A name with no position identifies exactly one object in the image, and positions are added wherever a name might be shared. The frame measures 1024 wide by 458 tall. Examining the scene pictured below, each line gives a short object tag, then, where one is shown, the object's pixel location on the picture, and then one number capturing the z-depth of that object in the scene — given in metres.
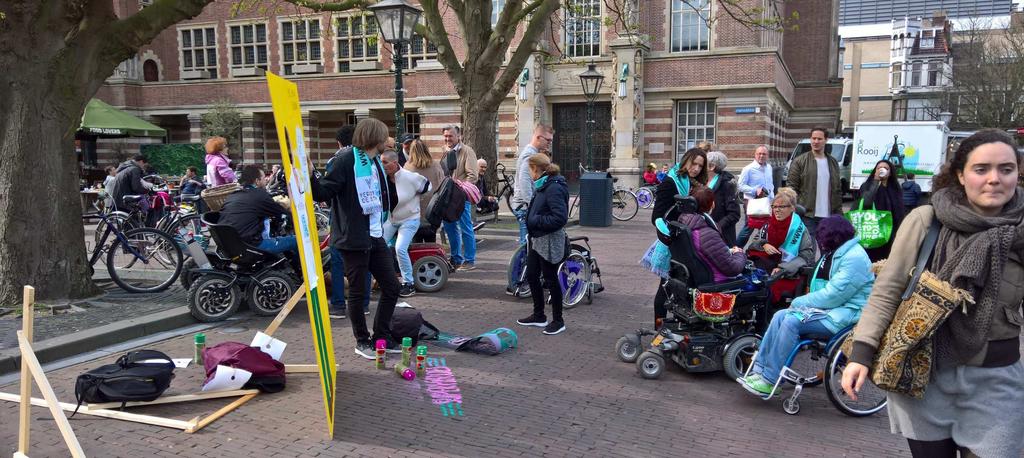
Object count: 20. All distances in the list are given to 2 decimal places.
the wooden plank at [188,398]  4.34
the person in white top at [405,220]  7.41
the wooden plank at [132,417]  4.12
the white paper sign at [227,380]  4.62
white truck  21.08
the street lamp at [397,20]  9.95
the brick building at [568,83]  23.38
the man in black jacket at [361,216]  5.26
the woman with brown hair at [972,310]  2.27
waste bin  15.20
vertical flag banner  3.60
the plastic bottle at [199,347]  5.34
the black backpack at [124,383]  4.31
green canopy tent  17.34
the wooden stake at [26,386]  3.36
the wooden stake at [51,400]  3.36
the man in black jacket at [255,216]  6.77
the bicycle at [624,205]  17.16
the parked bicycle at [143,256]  7.83
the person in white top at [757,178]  8.99
